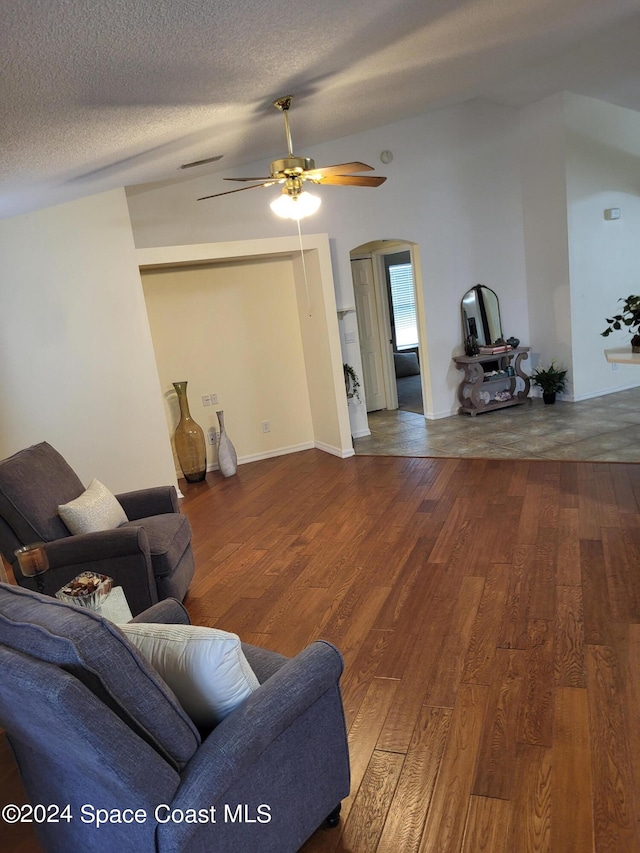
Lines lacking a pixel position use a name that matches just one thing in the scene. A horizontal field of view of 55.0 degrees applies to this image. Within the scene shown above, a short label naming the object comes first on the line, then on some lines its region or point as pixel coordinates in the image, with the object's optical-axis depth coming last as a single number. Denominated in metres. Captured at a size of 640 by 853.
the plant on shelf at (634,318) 4.33
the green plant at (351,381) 6.76
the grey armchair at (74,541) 3.03
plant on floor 7.49
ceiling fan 3.91
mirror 7.49
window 10.12
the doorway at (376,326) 8.19
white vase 6.18
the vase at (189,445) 6.01
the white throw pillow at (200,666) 1.58
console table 7.40
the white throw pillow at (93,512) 3.24
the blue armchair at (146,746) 1.27
